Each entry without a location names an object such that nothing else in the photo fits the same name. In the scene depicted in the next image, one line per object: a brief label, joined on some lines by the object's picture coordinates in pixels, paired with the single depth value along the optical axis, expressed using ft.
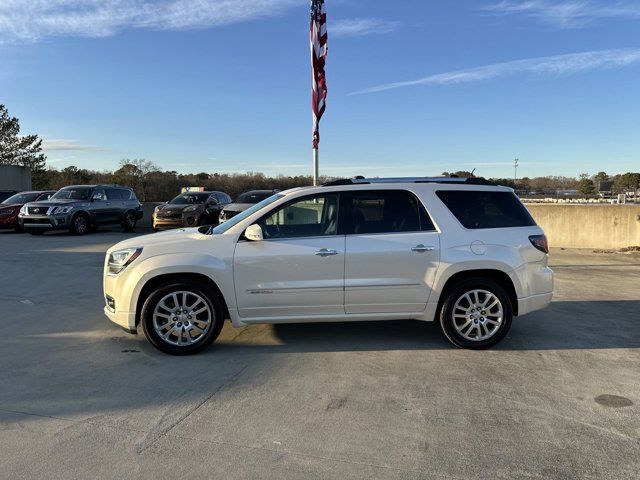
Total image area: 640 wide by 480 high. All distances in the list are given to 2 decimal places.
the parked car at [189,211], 60.64
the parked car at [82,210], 57.88
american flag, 35.73
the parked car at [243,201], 54.03
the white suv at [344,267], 17.01
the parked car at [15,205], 64.39
